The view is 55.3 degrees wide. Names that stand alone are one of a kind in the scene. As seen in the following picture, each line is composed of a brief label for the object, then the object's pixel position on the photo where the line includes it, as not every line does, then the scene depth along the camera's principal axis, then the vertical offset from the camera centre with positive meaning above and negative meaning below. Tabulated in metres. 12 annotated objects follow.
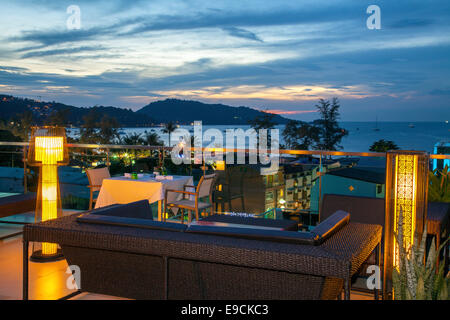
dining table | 5.93 -0.53
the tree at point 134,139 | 28.12 +0.91
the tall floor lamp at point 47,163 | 4.69 -0.13
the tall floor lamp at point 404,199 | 2.96 -0.33
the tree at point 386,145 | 26.33 +0.45
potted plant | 2.20 -0.67
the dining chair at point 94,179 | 6.48 -0.43
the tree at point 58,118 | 29.11 +2.31
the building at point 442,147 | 13.39 +0.16
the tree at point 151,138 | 29.88 +0.95
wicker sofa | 2.18 -0.57
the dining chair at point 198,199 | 5.89 -0.69
